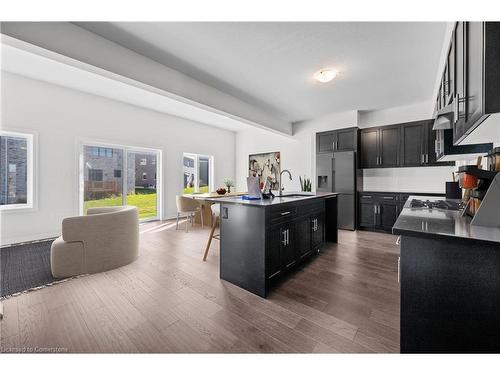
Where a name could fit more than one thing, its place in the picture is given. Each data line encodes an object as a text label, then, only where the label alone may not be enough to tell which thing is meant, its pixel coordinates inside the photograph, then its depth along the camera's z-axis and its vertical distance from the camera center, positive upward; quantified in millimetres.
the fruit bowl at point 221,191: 4816 -110
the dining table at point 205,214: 5071 -695
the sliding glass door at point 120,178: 4566 +198
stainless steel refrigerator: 4688 +152
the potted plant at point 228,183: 5444 +85
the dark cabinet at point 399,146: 4070 +862
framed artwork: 6629 +685
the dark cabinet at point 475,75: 933 +577
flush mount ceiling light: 3025 +1630
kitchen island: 2045 -576
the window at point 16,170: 3646 +276
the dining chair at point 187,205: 4871 -453
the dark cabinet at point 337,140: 4785 +1102
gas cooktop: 1810 -166
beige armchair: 2428 -714
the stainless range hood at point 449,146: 1693 +416
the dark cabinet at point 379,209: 4266 -471
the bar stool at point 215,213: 2885 -368
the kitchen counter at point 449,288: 972 -501
